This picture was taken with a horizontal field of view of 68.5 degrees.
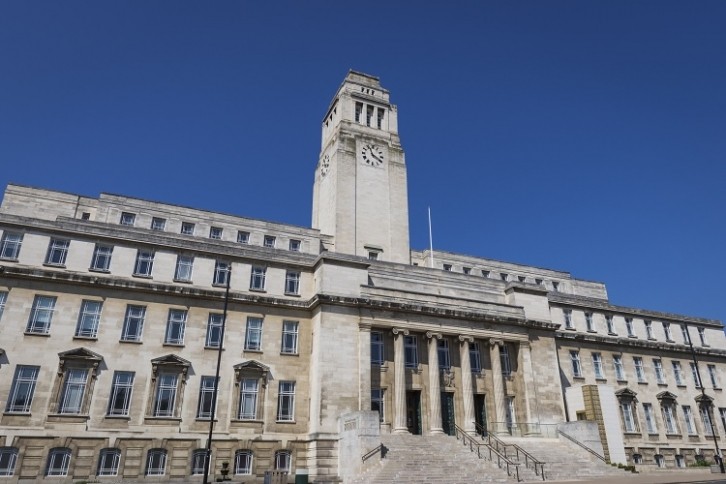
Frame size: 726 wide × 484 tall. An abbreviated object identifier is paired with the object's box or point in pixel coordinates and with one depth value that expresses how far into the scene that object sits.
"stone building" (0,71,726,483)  31.95
